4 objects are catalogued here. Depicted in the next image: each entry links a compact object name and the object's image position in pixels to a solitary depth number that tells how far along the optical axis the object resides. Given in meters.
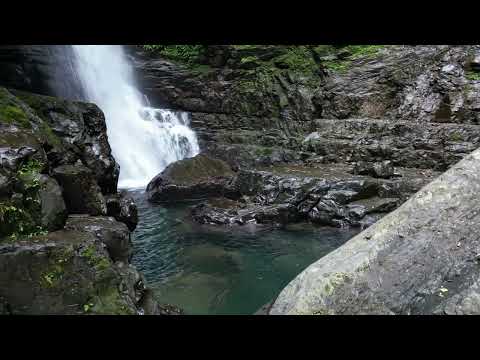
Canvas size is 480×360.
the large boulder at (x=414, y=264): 3.81
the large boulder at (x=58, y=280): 5.04
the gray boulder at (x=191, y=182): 17.83
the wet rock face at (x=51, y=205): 6.29
